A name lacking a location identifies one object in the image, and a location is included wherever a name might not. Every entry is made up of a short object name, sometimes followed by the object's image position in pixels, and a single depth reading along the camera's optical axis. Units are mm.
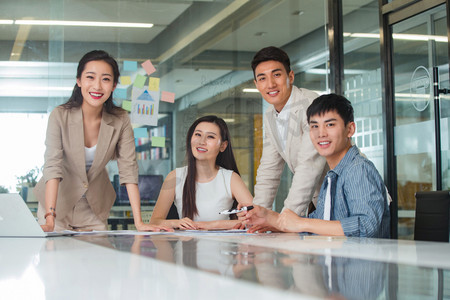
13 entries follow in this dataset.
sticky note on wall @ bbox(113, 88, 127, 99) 3992
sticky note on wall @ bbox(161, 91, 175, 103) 4129
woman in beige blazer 2217
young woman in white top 2426
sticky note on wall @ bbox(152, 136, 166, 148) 4090
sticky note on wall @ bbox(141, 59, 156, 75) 4109
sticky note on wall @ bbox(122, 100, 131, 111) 4012
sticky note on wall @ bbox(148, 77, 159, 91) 4102
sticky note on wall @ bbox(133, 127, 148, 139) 4031
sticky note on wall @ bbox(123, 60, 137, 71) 4074
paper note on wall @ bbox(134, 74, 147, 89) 4070
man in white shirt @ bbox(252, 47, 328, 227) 2328
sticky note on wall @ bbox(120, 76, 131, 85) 4023
